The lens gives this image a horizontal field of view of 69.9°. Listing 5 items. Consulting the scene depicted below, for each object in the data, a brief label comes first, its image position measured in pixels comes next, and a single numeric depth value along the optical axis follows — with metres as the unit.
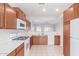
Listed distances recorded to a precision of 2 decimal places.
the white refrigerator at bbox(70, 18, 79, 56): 1.47
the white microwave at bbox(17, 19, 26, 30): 1.81
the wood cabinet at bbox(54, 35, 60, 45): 4.02
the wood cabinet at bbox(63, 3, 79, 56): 1.57
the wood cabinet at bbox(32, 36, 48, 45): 4.02
